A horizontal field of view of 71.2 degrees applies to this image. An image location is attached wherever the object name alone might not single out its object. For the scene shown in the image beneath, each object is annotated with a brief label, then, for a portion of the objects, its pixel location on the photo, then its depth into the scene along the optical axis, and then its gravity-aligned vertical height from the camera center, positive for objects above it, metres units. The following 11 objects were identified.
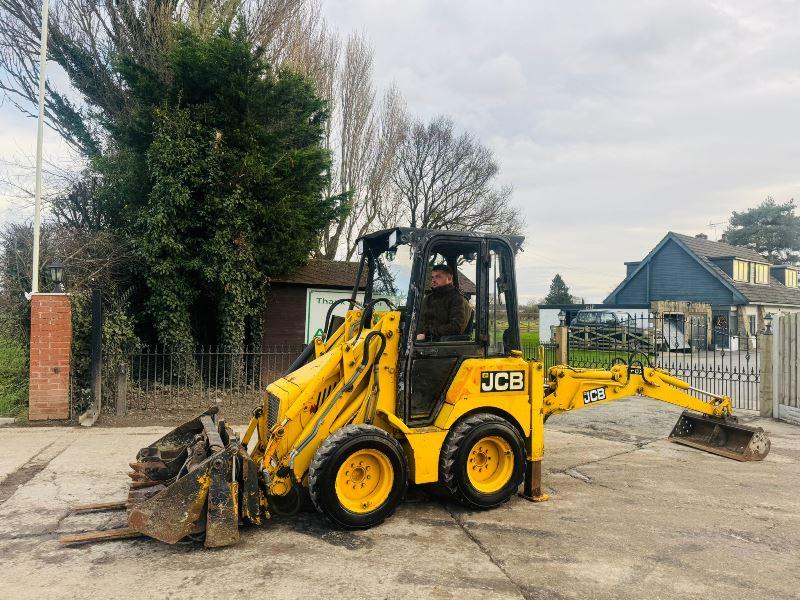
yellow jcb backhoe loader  4.27 -0.88
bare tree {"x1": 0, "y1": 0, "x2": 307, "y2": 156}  12.68 +6.38
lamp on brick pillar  8.62 +0.77
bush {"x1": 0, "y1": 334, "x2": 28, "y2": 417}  9.75 -1.25
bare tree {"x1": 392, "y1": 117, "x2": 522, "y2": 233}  29.11 +7.41
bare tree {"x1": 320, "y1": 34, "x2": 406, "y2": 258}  21.45 +6.96
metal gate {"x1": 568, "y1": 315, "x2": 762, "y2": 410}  13.05 -1.00
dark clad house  29.42 +2.41
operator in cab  5.08 +0.13
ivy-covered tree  10.41 +2.64
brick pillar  8.70 -0.55
